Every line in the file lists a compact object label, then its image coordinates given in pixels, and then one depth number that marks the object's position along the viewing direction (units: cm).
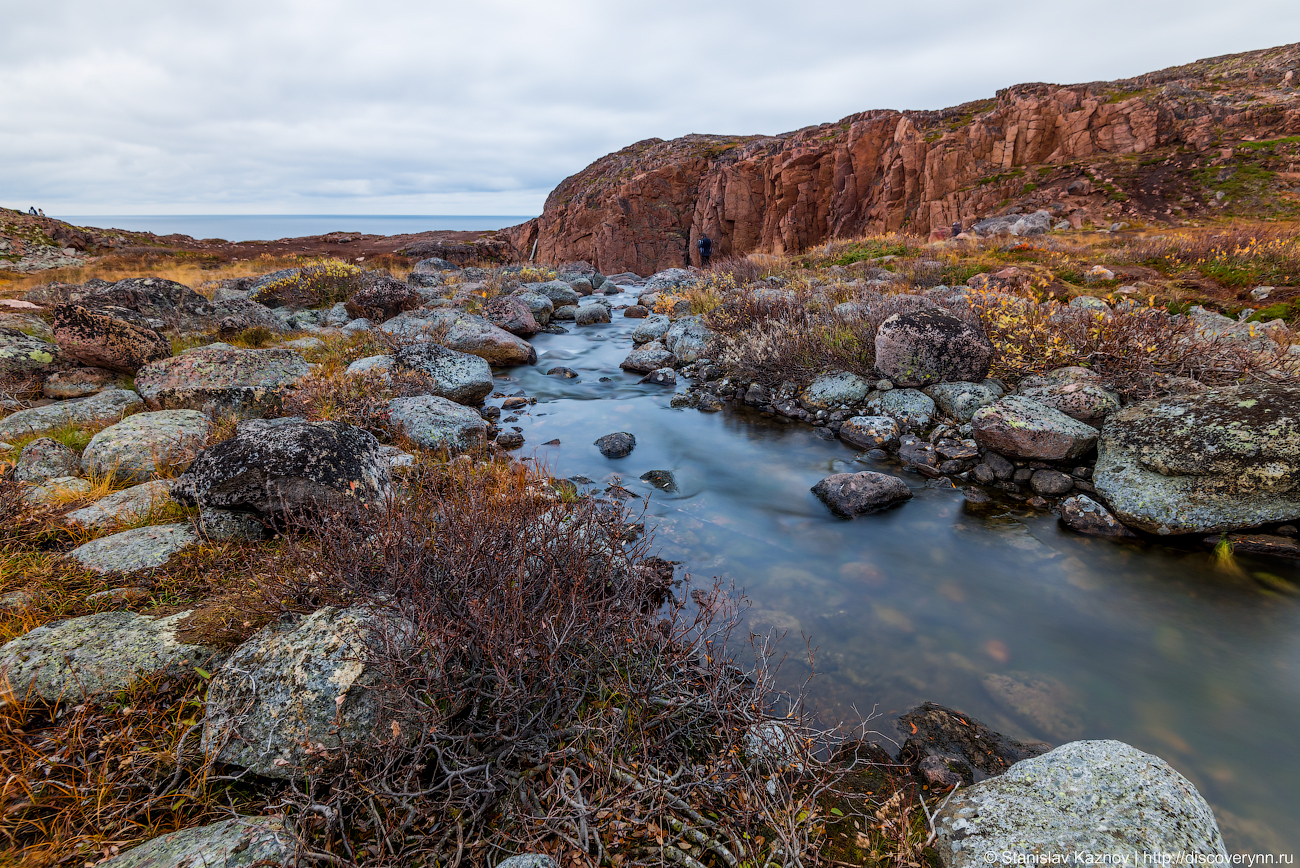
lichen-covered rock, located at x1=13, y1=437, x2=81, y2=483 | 495
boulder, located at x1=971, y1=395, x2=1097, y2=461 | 650
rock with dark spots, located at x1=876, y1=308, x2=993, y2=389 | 830
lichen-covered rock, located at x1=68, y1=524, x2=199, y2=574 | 389
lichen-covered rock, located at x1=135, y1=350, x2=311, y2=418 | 664
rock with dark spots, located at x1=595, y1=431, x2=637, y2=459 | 827
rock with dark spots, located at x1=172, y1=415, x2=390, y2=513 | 421
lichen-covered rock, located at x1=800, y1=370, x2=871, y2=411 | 907
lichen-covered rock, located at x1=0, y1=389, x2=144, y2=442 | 600
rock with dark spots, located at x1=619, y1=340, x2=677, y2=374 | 1262
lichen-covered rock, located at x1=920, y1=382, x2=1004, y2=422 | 785
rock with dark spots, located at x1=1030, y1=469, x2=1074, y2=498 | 633
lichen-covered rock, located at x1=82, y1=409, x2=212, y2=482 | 518
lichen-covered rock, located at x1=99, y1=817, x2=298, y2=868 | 210
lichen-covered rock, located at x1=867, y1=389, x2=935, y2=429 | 811
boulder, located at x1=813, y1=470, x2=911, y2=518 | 648
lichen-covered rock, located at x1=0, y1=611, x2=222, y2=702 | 281
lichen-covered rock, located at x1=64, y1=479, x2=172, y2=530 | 440
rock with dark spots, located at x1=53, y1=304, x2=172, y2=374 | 729
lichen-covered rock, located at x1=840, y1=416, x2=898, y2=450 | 798
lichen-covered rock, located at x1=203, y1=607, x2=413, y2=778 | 260
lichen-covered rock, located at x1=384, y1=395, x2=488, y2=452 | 704
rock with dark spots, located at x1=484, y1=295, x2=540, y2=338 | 1503
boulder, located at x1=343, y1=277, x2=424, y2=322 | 1424
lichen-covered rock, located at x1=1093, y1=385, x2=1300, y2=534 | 518
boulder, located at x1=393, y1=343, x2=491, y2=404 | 936
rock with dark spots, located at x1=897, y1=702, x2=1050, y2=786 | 336
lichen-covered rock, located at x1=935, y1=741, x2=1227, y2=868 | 241
